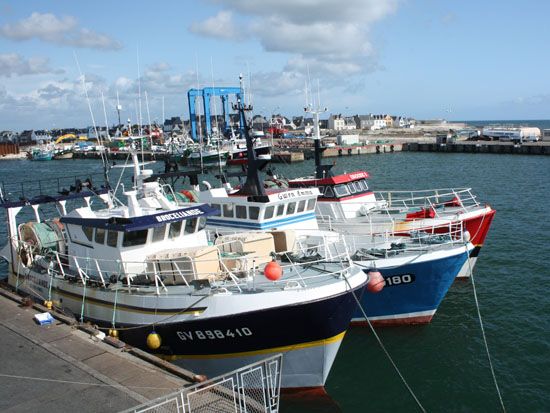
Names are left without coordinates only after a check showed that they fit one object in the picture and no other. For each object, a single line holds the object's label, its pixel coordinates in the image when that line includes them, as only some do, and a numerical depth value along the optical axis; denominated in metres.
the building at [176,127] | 185.82
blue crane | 101.38
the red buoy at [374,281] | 13.65
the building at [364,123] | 195.20
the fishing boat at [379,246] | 16.27
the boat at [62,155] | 118.75
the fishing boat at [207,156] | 82.12
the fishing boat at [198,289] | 11.76
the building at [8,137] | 179.06
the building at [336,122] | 183.00
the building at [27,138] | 162.62
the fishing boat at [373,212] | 20.66
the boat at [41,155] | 116.12
